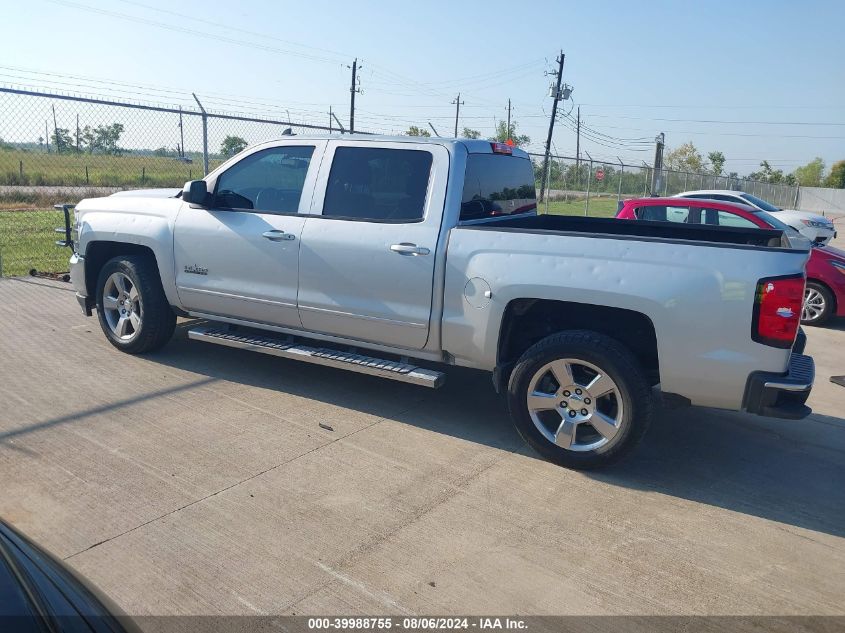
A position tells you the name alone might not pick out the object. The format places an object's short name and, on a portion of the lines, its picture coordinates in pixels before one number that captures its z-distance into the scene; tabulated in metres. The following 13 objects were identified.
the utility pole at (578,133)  47.38
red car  10.51
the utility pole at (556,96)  32.79
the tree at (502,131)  43.81
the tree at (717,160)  67.12
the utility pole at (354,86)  38.50
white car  15.14
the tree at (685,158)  62.45
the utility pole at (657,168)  22.33
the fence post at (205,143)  10.05
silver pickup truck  3.99
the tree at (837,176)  63.47
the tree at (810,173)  75.38
